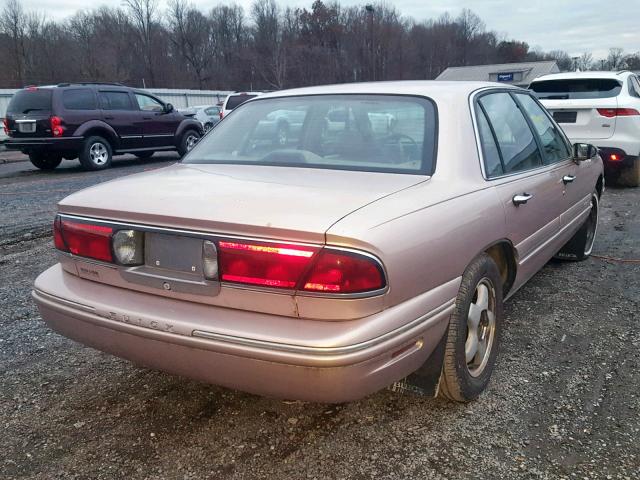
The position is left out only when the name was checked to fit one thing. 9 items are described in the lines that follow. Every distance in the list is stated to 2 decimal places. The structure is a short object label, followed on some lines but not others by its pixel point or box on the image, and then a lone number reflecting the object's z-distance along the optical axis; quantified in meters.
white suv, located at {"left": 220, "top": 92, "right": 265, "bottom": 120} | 17.12
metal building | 57.08
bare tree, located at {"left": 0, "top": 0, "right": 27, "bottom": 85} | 54.56
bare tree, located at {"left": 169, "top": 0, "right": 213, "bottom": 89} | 76.31
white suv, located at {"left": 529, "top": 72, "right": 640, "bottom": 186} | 7.89
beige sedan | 1.99
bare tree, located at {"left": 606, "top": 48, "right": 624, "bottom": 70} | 69.24
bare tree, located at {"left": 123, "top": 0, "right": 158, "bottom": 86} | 70.38
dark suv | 11.63
